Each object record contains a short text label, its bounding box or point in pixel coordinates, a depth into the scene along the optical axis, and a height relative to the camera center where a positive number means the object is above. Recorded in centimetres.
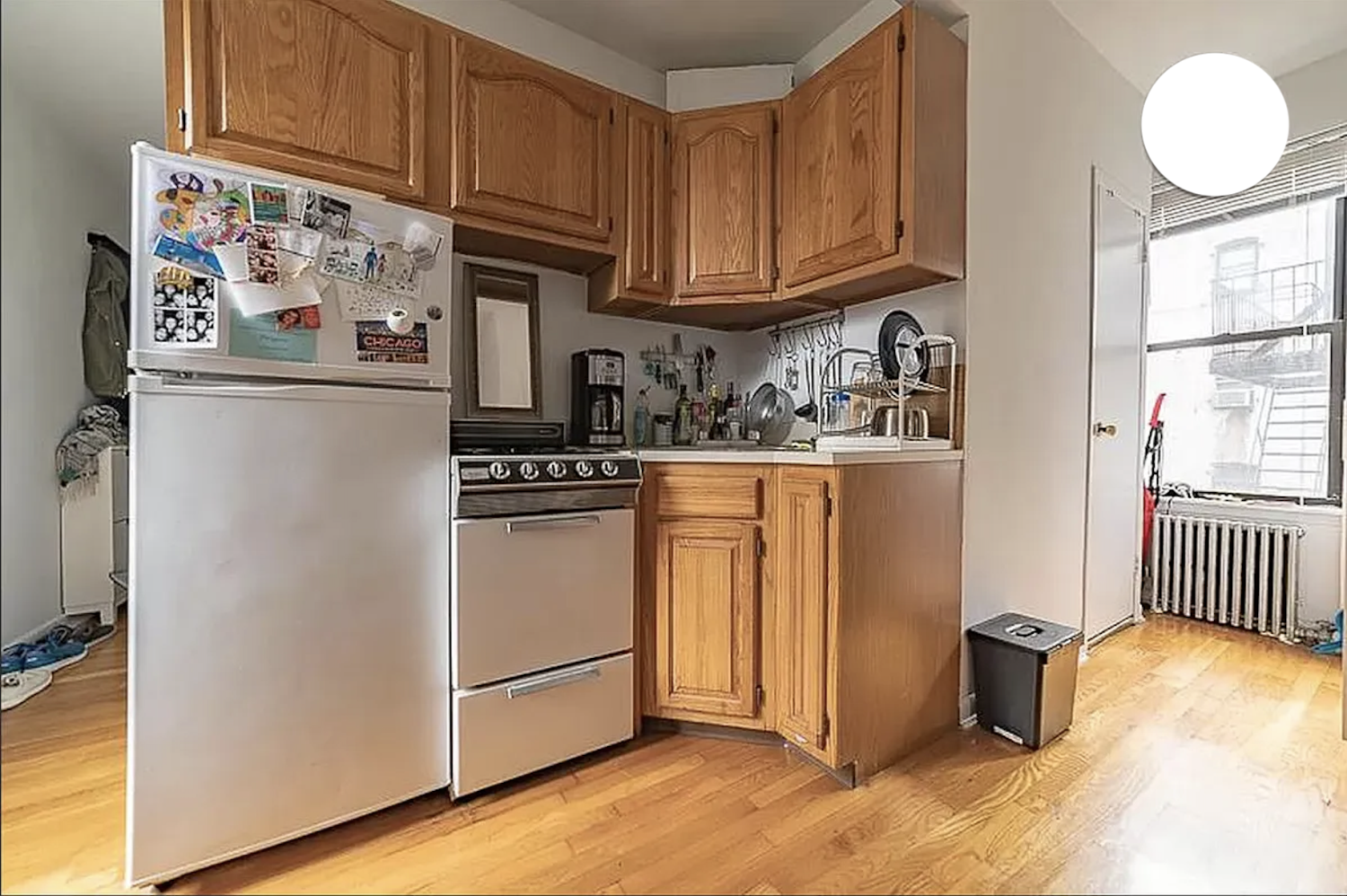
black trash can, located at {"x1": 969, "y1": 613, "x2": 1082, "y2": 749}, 186 -77
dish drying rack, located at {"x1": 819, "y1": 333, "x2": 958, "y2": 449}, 192 +15
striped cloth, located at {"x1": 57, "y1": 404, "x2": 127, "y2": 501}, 138 -3
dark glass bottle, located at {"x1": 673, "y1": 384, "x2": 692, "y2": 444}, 261 +7
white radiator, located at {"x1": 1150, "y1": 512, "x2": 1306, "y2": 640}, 279 -65
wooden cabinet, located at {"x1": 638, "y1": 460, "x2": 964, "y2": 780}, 170 -52
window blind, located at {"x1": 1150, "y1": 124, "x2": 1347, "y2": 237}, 263 +121
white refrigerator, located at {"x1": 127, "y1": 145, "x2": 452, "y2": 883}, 126 -18
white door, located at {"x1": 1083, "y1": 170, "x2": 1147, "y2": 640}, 260 +12
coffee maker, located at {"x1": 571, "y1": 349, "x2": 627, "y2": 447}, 231 +15
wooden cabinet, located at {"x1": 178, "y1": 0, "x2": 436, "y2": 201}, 146 +92
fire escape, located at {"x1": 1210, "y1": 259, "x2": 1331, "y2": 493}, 278 +29
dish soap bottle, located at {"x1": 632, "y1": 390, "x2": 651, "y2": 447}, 254 +5
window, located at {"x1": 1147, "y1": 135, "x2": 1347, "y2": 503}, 274 +52
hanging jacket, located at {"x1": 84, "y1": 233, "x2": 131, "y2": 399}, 137 +29
